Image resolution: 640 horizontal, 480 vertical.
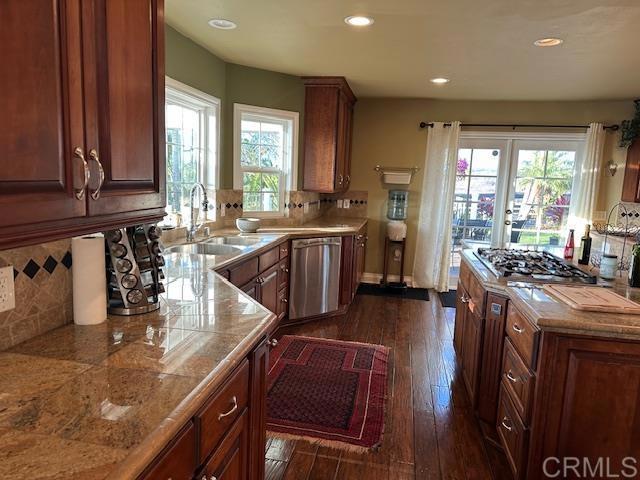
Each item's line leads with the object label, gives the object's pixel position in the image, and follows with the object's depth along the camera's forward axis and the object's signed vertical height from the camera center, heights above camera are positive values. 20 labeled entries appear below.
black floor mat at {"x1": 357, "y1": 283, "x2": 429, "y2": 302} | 5.36 -1.36
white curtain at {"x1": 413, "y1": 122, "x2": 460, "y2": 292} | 5.46 -0.33
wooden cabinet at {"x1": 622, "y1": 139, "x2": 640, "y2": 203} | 4.79 +0.17
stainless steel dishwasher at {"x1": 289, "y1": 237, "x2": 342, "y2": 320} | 4.10 -0.94
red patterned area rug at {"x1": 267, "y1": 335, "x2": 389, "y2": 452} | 2.46 -1.38
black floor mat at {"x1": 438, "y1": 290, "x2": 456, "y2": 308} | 5.09 -1.37
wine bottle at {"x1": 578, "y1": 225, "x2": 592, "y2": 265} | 2.89 -0.39
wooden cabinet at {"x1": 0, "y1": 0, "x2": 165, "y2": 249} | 0.83 +0.11
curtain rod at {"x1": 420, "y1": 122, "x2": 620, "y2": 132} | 5.07 +0.72
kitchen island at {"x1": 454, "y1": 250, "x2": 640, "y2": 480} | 1.72 -0.79
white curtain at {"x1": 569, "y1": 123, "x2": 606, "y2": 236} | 5.07 +0.11
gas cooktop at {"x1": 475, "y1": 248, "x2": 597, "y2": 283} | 2.42 -0.47
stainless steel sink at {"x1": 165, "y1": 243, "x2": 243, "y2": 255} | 3.11 -0.55
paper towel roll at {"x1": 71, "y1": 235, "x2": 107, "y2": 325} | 1.42 -0.36
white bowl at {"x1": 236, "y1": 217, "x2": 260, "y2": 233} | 3.91 -0.44
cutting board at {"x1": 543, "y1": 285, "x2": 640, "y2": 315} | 1.83 -0.47
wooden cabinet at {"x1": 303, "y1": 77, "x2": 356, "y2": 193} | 4.57 +0.48
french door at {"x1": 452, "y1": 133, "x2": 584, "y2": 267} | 5.36 -0.02
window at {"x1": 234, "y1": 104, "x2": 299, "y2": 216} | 4.26 +0.18
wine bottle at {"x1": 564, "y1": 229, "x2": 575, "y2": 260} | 3.08 -0.42
